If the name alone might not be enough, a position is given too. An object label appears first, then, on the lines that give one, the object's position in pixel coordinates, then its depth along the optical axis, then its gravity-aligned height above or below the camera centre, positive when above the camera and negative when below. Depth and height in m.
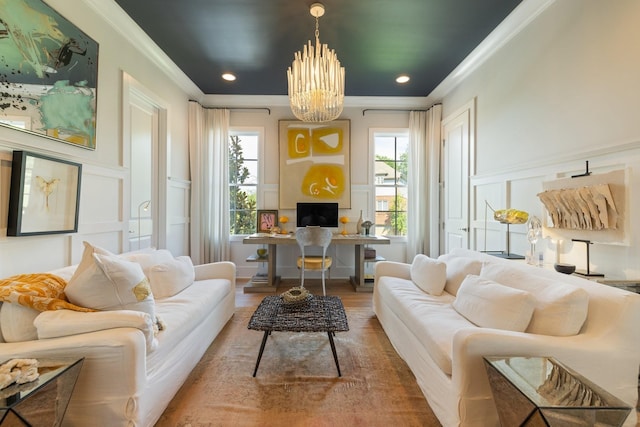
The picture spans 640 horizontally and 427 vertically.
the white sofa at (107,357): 1.33 -0.70
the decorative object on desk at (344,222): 4.53 -0.14
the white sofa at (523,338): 1.34 -0.61
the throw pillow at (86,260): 1.58 -0.27
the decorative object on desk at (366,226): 4.48 -0.19
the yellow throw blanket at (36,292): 1.38 -0.40
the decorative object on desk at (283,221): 4.59 -0.13
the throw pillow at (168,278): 2.36 -0.56
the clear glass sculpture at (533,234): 2.28 -0.15
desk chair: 3.69 -0.32
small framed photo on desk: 4.66 -0.11
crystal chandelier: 2.55 +1.20
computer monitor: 4.58 -0.01
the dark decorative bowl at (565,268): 1.86 -0.35
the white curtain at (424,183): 4.46 +0.49
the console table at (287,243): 4.02 -0.53
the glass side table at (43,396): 1.02 -0.70
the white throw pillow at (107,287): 1.54 -0.41
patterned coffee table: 1.93 -0.75
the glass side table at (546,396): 0.98 -0.66
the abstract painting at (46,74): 1.73 +0.93
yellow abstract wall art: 4.66 +0.89
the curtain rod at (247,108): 4.67 +1.69
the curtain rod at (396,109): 4.70 +1.71
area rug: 1.60 -1.13
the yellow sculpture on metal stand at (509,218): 2.48 -0.03
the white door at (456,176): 3.68 +0.53
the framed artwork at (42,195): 1.77 +0.11
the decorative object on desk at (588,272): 1.84 -0.38
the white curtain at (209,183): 4.41 +0.47
